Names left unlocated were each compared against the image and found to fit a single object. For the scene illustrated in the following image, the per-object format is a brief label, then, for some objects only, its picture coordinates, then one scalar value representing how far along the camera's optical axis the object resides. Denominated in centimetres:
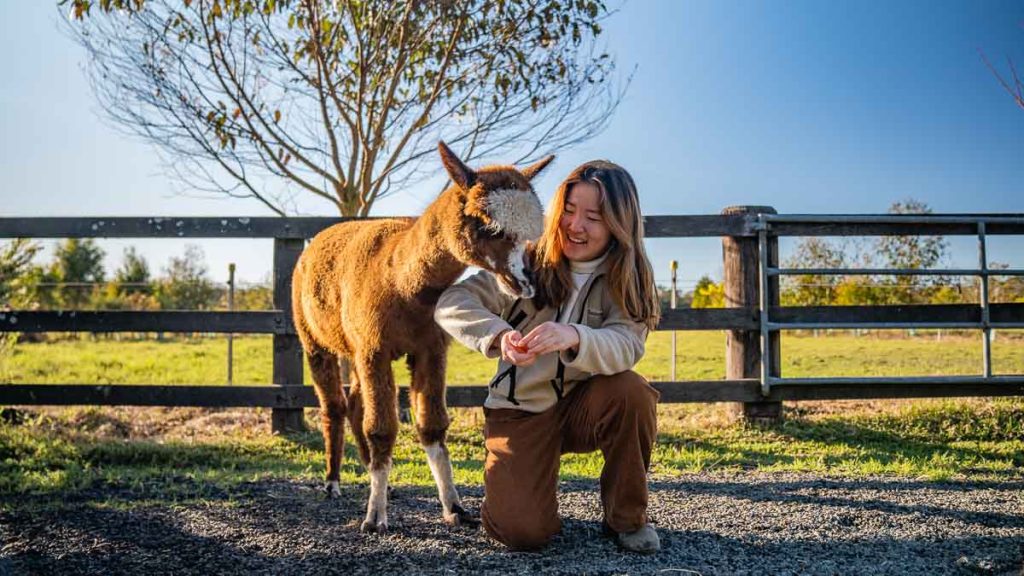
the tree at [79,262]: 4578
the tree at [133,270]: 4366
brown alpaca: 288
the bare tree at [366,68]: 669
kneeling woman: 296
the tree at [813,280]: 1288
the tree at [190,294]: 2539
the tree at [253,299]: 2048
